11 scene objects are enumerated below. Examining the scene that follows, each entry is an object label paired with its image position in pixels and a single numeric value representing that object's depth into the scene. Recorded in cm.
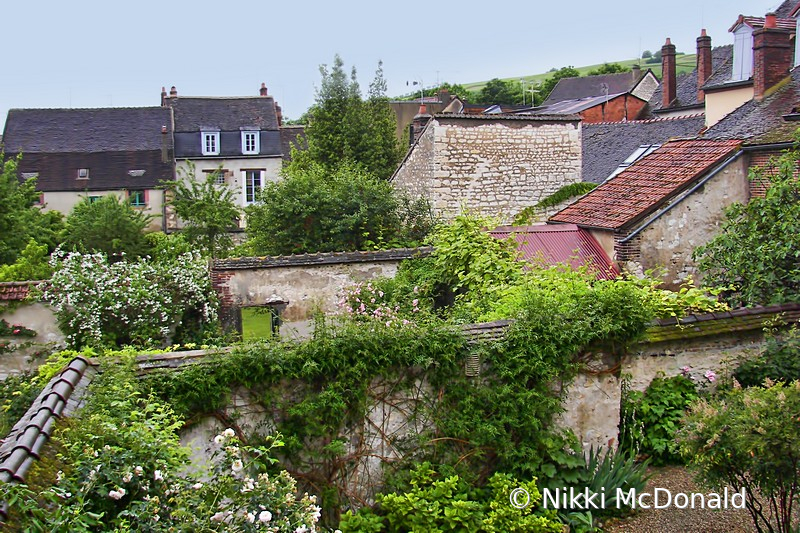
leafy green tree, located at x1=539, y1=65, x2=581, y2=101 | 7662
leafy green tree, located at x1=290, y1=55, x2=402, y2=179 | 2767
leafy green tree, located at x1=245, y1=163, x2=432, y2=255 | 1803
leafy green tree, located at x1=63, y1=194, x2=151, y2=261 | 2084
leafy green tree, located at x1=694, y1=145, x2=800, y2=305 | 1082
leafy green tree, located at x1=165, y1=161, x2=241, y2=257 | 2403
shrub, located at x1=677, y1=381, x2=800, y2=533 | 619
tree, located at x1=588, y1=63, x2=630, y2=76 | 8302
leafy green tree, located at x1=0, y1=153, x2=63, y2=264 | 2152
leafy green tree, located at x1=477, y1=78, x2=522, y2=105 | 7769
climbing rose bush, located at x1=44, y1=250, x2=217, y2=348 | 1413
